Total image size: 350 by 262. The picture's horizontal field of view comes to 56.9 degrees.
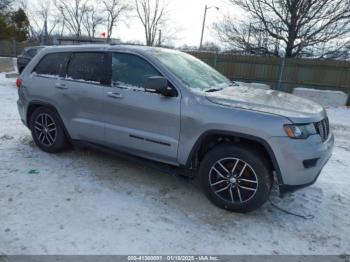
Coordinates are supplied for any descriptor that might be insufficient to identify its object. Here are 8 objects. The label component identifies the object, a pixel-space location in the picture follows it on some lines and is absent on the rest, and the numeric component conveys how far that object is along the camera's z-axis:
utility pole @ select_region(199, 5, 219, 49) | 33.37
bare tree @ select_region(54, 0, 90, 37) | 45.41
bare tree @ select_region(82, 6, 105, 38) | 45.34
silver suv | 3.30
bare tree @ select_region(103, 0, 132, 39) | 42.47
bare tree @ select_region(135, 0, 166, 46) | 40.91
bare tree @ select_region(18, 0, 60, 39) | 47.89
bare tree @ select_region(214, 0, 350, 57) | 15.91
